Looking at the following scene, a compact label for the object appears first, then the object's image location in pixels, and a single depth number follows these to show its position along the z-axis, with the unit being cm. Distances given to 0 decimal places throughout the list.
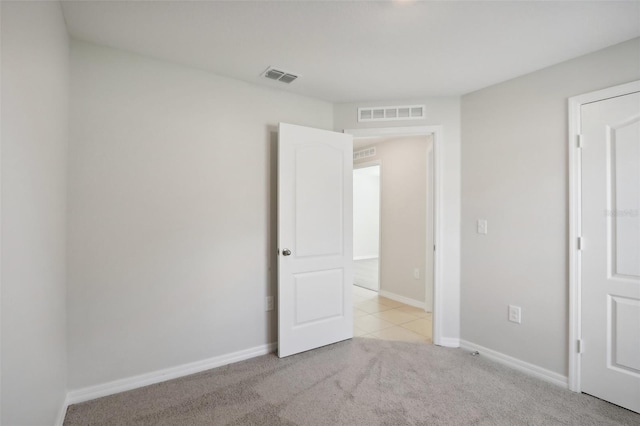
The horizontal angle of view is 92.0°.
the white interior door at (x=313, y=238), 274
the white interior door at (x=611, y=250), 201
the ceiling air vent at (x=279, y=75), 251
